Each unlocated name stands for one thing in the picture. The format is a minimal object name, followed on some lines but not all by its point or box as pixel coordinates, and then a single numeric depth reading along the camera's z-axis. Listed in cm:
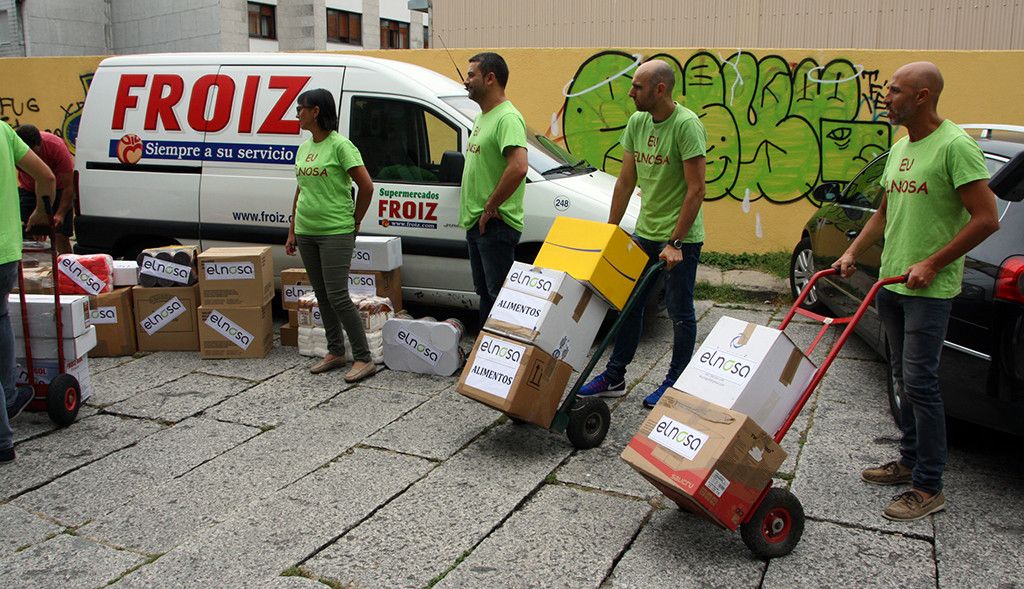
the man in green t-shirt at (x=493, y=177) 486
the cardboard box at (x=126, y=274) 623
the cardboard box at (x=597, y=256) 425
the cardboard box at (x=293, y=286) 634
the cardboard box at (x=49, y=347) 486
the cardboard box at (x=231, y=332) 598
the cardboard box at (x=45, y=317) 482
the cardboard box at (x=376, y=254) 614
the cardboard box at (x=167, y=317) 616
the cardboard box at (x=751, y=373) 329
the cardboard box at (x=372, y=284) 618
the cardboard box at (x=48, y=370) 480
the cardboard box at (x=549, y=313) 420
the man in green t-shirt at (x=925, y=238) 328
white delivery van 626
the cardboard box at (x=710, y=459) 313
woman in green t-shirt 526
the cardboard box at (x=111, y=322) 609
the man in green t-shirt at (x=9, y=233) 416
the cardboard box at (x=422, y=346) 564
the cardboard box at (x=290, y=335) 627
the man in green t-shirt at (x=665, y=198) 450
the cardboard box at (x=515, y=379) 414
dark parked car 369
